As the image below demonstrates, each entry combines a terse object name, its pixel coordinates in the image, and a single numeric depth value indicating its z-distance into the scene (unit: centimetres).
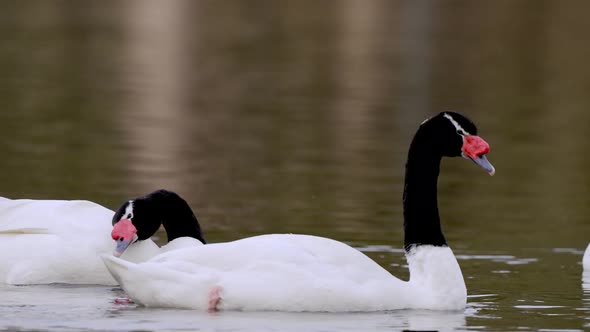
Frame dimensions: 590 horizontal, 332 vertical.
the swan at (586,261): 1508
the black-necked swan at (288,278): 1205
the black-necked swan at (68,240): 1391
